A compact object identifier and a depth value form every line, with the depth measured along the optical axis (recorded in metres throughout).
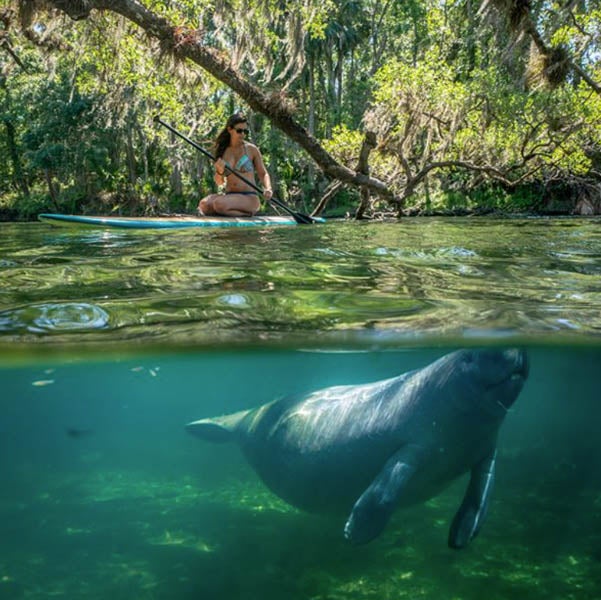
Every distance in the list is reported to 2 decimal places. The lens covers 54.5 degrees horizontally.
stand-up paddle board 9.07
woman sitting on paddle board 10.59
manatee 4.59
